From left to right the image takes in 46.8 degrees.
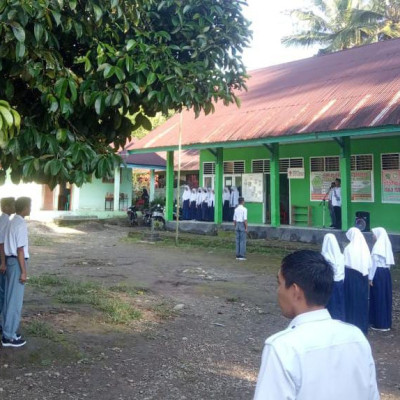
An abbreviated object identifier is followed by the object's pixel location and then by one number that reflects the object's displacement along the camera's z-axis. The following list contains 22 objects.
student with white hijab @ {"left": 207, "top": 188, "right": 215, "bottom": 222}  17.33
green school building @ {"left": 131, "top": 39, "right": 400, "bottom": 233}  12.86
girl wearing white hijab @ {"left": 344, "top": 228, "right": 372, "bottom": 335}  5.83
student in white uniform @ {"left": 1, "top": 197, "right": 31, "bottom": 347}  4.87
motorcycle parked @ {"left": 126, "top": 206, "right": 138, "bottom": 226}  21.95
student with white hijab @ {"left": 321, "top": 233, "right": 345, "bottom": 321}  5.50
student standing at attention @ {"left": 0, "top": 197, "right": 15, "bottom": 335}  5.00
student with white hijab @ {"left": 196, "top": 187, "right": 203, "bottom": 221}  17.53
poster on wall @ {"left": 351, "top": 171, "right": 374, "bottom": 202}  14.18
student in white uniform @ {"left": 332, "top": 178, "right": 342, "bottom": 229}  13.82
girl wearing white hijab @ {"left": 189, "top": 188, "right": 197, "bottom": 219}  17.84
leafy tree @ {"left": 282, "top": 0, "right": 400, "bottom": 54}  28.88
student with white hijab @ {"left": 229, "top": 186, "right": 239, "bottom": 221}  17.16
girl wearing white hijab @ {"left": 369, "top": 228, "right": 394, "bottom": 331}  6.19
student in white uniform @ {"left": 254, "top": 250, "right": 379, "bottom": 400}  1.56
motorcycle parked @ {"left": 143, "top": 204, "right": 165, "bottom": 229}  19.31
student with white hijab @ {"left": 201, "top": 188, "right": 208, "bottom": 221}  17.39
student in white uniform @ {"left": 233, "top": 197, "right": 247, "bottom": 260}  12.24
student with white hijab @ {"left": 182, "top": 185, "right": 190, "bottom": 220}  18.08
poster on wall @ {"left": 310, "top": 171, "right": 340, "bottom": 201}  14.99
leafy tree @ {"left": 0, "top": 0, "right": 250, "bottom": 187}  3.22
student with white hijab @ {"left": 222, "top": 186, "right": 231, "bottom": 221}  17.27
